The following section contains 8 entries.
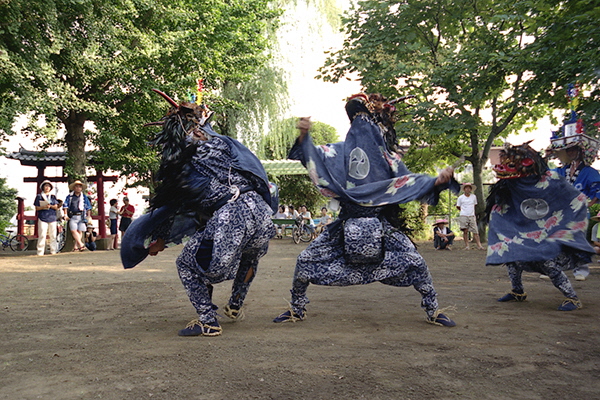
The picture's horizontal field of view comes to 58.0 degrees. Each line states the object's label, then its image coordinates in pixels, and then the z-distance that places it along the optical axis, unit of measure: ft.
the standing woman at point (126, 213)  55.21
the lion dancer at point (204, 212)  14.46
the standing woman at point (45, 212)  43.98
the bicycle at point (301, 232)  63.77
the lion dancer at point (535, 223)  18.89
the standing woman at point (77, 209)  47.29
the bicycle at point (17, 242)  65.67
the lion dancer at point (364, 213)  15.55
